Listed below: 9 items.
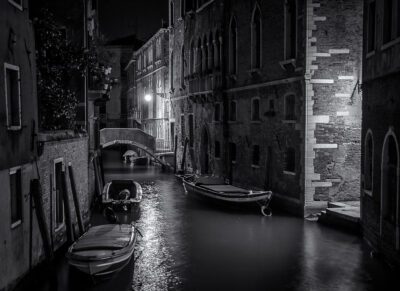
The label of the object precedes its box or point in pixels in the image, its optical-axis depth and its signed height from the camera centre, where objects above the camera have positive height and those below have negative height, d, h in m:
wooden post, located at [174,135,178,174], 32.56 -1.61
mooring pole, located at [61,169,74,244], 12.53 -2.07
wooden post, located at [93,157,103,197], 22.02 -2.38
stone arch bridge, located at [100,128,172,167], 32.34 -0.93
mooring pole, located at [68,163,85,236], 13.71 -1.92
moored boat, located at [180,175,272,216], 18.14 -2.57
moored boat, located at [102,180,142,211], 18.59 -2.70
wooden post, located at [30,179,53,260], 10.48 -1.71
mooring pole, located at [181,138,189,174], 30.36 -2.05
